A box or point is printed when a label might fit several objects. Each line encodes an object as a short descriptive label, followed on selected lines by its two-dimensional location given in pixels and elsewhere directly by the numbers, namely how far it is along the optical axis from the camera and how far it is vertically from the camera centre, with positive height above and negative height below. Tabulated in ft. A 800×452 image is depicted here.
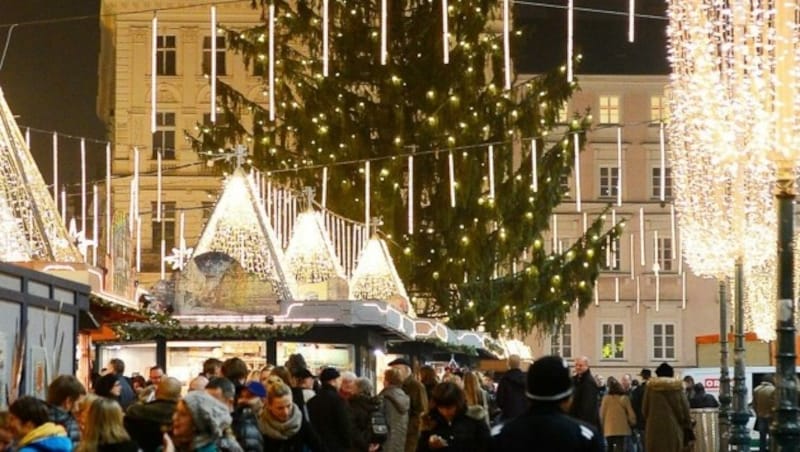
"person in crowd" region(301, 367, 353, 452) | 55.67 -4.74
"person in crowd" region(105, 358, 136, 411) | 63.26 -4.34
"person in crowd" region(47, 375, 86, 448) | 41.47 -3.01
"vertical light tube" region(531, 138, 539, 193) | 153.52 +7.19
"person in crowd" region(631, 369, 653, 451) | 106.97 -8.68
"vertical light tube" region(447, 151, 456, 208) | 152.25 +6.25
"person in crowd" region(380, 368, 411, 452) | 62.90 -5.21
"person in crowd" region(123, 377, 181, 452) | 40.04 -3.46
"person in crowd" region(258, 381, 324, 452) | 47.09 -4.20
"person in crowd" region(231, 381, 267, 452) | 45.42 -3.89
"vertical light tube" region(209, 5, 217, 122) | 86.04 +9.79
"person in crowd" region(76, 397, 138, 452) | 36.42 -3.37
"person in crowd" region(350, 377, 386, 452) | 59.31 -4.81
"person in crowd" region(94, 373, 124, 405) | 51.24 -3.47
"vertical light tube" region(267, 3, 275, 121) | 95.73 +9.73
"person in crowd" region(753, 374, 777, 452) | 98.22 -7.69
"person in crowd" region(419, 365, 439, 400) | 72.64 -4.67
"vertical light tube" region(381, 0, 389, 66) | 91.50 +11.65
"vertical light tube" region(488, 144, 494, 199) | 154.20 +7.39
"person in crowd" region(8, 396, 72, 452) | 36.09 -3.27
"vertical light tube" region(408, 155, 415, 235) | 150.41 +5.01
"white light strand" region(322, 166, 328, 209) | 146.44 +5.53
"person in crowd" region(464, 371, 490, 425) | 57.67 -4.07
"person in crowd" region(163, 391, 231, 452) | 36.45 -3.18
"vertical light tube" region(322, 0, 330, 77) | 93.97 +11.36
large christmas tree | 154.20 +9.54
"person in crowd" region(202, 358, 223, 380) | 62.39 -3.64
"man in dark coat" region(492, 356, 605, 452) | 30.09 -2.65
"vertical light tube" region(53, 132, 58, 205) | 107.55 +5.81
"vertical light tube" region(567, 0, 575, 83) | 88.34 +11.00
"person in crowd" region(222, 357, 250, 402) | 55.07 -3.27
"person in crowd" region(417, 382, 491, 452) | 46.01 -4.11
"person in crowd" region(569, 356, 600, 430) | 77.82 -5.75
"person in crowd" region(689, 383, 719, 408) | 123.34 -9.31
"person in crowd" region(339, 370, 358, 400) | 61.57 -4.17
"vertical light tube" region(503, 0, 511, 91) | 91.10 +11.52
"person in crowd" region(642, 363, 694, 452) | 80.84 -6.80
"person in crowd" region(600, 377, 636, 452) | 98.99 -8.37
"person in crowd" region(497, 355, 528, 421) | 73.36 -5.33
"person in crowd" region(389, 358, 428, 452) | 65.72 -5.04
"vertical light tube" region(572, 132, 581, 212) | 148.98 +8.80
